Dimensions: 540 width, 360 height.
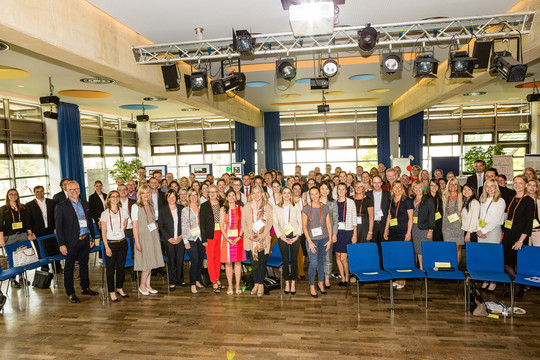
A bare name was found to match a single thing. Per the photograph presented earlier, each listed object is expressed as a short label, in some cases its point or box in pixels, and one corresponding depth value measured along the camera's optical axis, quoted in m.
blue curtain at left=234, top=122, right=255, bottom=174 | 13.98
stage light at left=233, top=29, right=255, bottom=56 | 4.69
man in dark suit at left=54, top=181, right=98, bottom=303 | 4.86
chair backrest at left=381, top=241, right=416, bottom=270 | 4.60
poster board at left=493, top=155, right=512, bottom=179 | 10.83
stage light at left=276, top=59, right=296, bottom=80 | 5.44
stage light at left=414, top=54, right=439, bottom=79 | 5.28
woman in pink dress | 4.92
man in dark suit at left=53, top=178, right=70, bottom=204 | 6.47
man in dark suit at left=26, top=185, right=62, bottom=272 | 5.85
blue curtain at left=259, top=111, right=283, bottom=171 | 14.38
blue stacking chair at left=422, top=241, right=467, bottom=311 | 4.55
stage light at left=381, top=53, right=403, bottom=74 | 5.22
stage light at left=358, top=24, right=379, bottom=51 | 4.56
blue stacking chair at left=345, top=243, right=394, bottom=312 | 4.52
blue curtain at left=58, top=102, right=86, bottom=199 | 9.92
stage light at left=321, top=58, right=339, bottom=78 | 5.44
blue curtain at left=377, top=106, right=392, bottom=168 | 13.70
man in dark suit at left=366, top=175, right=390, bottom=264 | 5.25
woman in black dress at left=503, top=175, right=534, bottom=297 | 4.60
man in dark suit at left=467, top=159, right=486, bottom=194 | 6.92
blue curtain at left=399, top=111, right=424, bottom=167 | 13.23
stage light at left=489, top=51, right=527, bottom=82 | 4.50
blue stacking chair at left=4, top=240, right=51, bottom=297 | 5.00
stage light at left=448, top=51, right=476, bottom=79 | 5.00
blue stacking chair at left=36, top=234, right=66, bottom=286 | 5.45
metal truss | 4.63
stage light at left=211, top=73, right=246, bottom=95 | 5.81
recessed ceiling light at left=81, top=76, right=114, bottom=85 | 7.30
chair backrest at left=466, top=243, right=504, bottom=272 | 4.37
